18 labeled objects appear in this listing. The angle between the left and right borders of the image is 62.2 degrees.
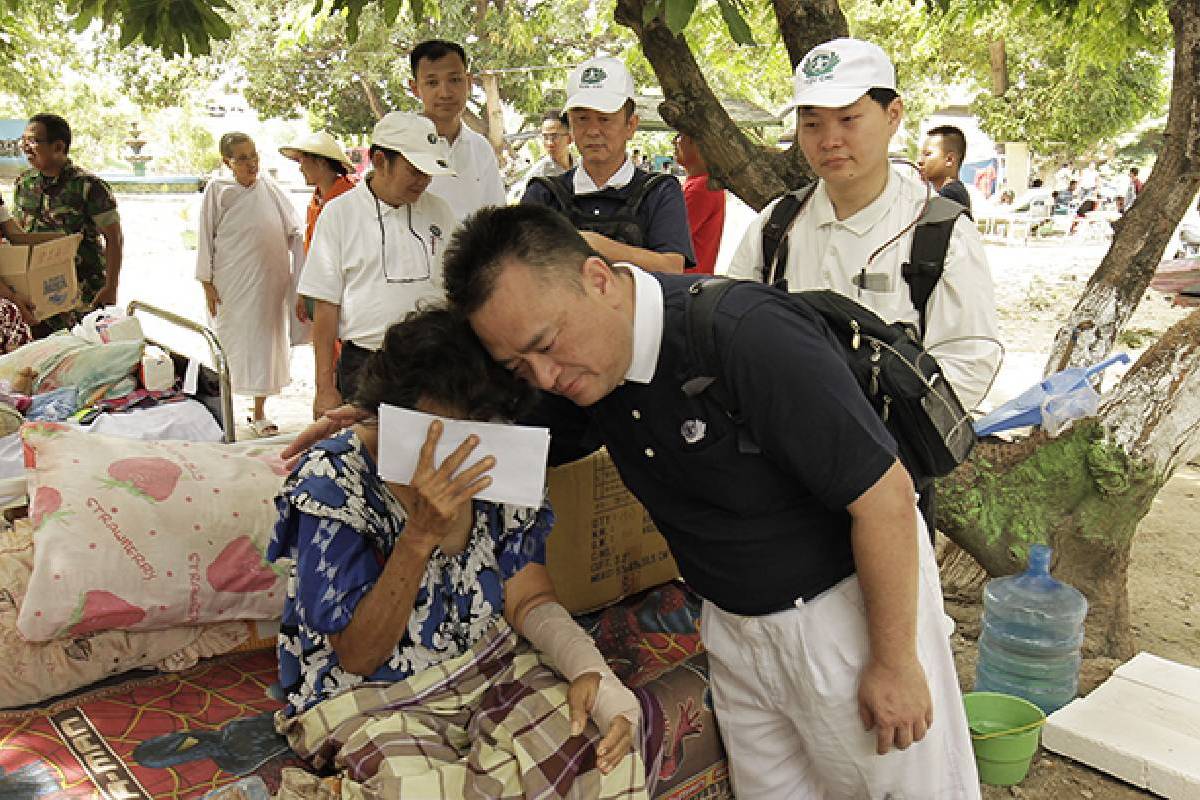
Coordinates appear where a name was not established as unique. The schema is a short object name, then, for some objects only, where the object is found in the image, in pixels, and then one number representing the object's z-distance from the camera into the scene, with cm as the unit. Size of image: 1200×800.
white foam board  299
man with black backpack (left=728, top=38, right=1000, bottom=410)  247
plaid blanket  197
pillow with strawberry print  235
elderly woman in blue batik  195
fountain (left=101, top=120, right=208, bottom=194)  2716
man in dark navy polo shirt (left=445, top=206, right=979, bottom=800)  163
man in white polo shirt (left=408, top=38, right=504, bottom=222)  419
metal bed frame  351
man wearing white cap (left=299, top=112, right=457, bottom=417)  357
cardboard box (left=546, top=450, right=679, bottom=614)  290
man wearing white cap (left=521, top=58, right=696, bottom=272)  327
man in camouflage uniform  584
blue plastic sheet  332
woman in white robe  601
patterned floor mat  210
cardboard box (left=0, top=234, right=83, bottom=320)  479
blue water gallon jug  349
